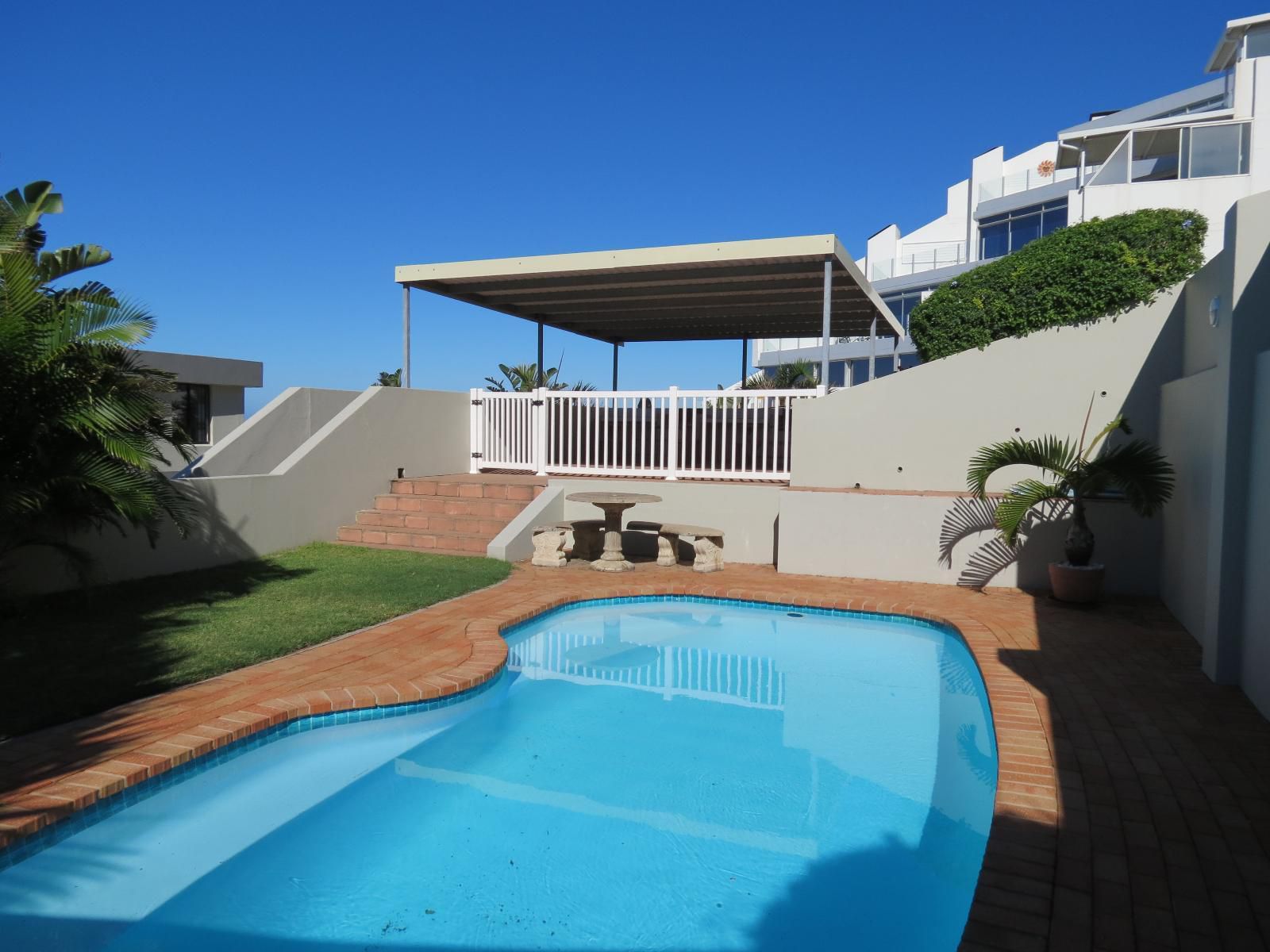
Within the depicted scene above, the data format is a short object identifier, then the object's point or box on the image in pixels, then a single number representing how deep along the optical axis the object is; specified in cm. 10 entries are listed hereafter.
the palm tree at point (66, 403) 562
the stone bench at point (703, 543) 934
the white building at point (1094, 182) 2058
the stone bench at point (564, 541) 952
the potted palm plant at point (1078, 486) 719
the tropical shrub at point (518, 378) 2159
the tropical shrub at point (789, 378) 2252
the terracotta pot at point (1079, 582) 744
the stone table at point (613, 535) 934
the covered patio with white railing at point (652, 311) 1027
